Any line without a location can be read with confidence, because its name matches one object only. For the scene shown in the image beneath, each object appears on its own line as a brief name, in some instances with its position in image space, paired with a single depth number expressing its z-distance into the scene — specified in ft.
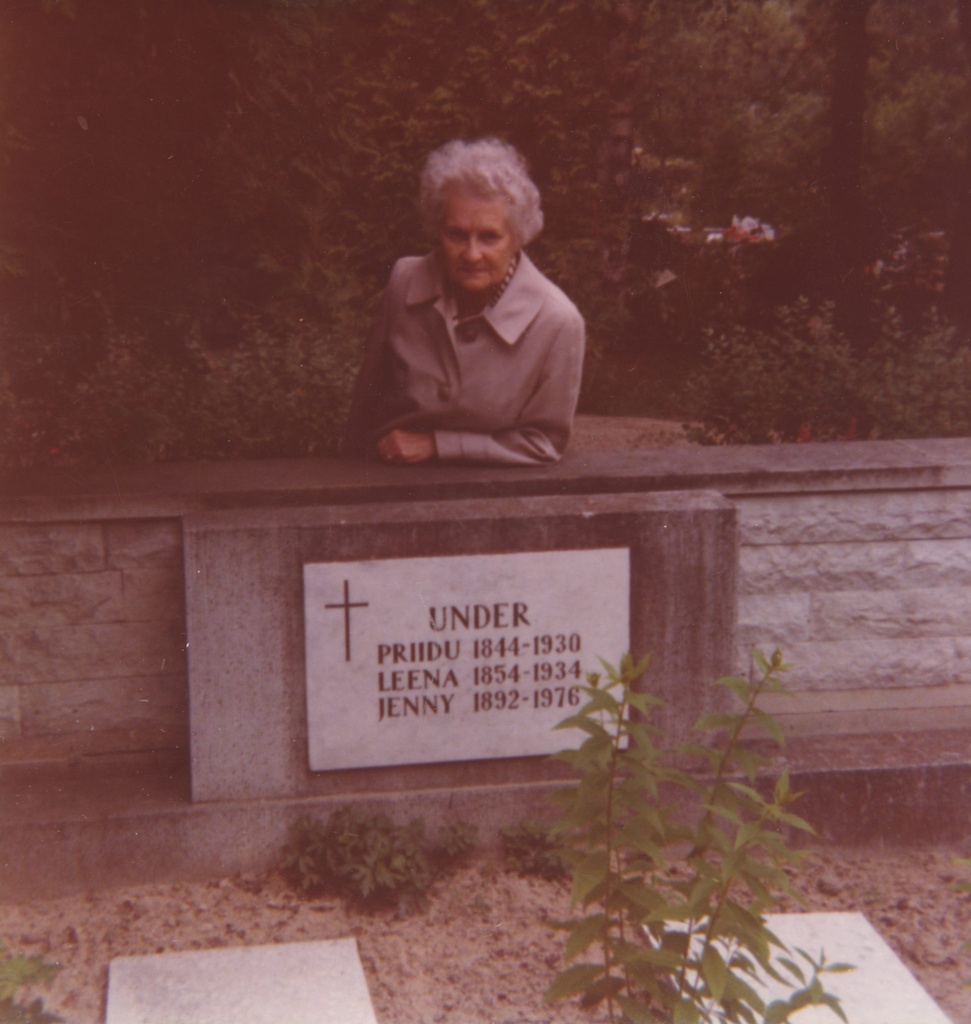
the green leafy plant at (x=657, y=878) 7.39
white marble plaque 11.65
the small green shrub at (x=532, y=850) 11.68
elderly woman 12.80
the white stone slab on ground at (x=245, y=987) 9.60
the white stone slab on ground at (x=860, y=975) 9.73
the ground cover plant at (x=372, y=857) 11.19
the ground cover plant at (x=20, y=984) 7.14
